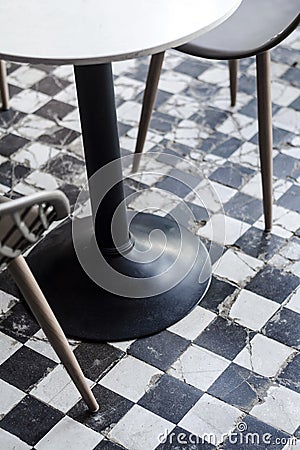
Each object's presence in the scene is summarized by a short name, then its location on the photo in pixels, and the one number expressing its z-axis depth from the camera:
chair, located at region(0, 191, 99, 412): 1.85
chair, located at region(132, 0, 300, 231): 2.53
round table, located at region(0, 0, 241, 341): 2.08
